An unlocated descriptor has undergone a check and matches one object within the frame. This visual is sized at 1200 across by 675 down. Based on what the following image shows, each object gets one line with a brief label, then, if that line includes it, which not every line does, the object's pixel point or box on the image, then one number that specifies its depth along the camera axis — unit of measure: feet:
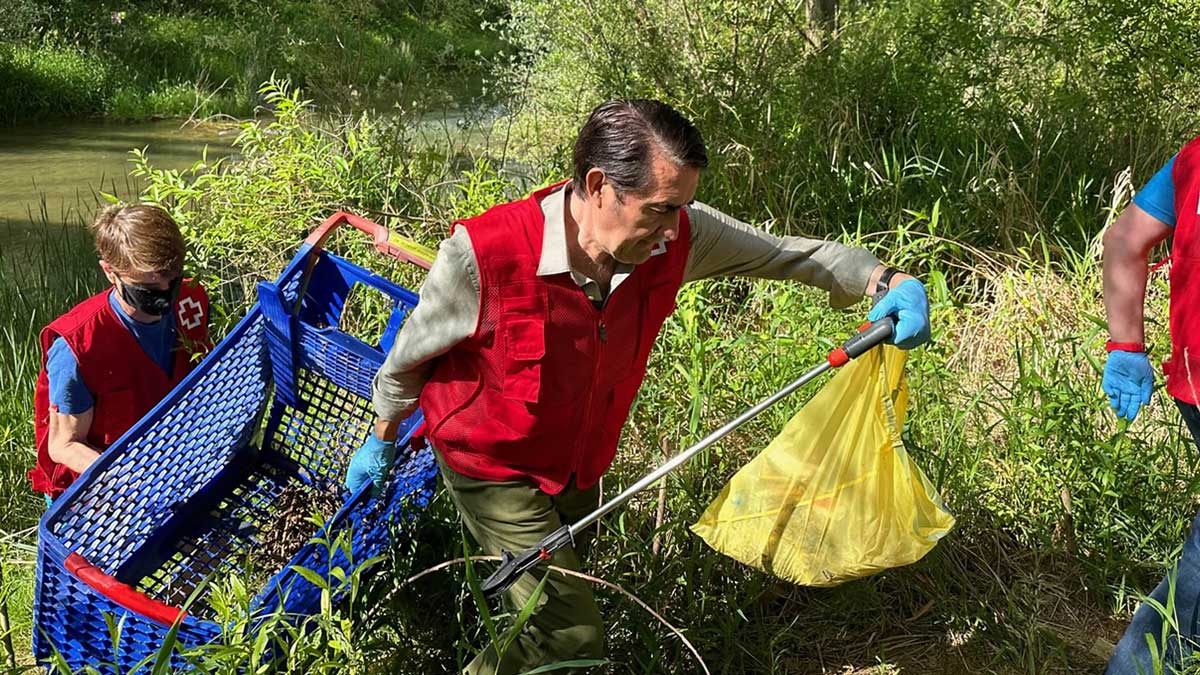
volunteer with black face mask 9.69
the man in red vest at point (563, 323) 7.20
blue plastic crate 8.04
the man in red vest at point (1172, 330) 8.05
